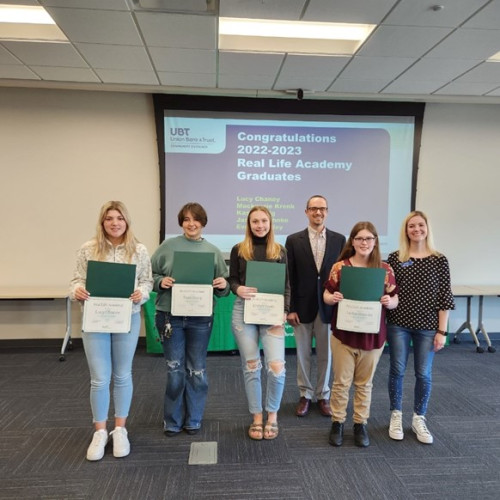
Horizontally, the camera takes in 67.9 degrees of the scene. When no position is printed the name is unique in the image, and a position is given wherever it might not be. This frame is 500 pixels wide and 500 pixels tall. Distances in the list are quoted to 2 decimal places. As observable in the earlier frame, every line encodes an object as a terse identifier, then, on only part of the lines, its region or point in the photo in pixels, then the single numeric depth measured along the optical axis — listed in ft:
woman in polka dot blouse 7.38
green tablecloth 13.19
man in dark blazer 8.59
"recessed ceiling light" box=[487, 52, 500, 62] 10.79
